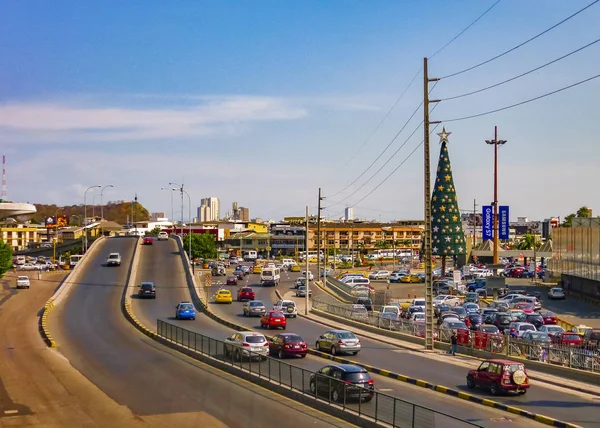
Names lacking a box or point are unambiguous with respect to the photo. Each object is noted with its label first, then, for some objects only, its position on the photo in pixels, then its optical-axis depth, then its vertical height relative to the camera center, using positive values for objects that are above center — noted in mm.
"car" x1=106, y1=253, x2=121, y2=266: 83688 -4034
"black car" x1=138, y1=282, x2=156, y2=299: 64375 -5856
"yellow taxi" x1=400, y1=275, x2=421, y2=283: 95438 -6741
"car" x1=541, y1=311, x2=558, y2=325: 48969 -6127
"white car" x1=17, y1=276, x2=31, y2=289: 75312 -6089
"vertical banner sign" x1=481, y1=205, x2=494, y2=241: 76500 +766
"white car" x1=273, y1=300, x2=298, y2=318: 55438 -6262
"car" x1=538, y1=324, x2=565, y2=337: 40438 -5614
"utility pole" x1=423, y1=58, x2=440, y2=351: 36781 -1193
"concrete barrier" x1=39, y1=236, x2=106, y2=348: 43150 -6044
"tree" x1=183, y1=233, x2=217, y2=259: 139500 -4012
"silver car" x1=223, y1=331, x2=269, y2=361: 31297 -5313
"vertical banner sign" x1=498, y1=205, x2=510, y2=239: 77750 +785
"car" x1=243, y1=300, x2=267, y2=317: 55062 -6298
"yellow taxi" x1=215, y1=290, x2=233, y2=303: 65438 -6413
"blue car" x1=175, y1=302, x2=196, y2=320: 52356 -6237
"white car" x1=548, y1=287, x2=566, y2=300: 72494 -6493
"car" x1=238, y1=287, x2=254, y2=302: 68438 -6471
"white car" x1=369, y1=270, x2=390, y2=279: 102125 -6704
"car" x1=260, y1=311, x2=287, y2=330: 46375 -6012
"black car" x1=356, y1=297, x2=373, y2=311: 62862 -6656
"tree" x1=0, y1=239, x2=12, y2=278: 84988 -3923
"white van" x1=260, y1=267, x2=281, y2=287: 85562 -6069
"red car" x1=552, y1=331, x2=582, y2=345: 35031 -5401
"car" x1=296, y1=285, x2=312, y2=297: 75250 -6846
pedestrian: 35688 -5634
